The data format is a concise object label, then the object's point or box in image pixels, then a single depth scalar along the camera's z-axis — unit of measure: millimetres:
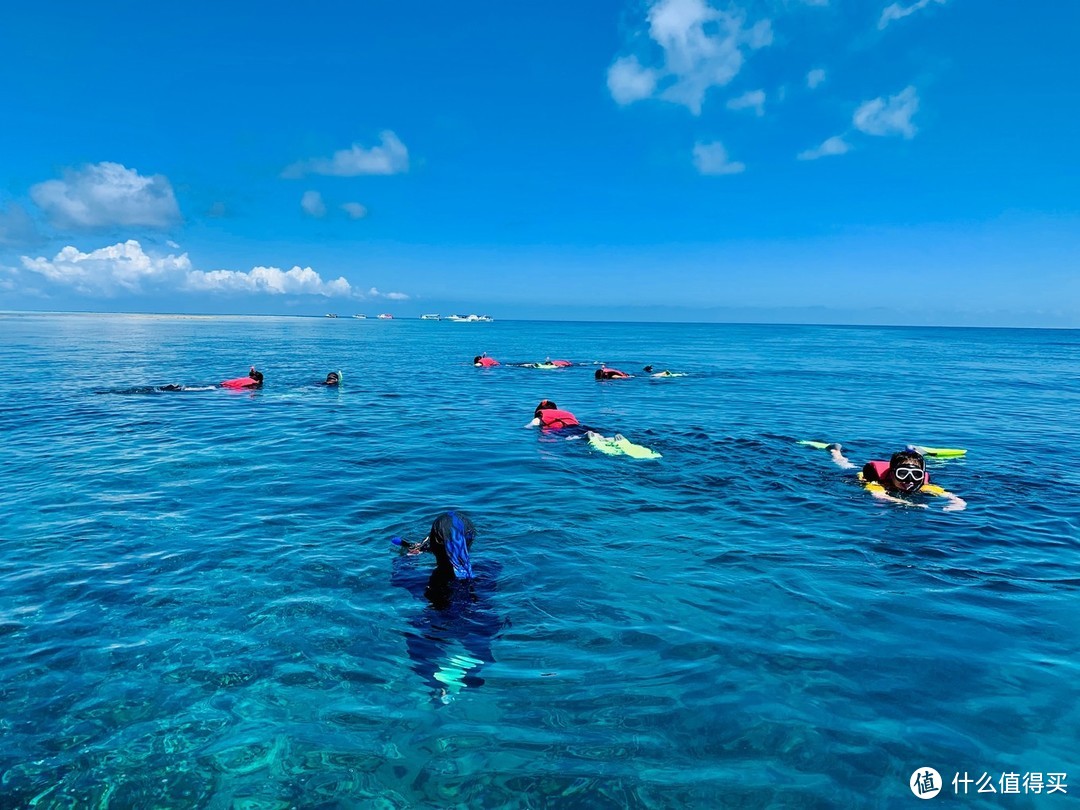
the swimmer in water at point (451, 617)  7395
